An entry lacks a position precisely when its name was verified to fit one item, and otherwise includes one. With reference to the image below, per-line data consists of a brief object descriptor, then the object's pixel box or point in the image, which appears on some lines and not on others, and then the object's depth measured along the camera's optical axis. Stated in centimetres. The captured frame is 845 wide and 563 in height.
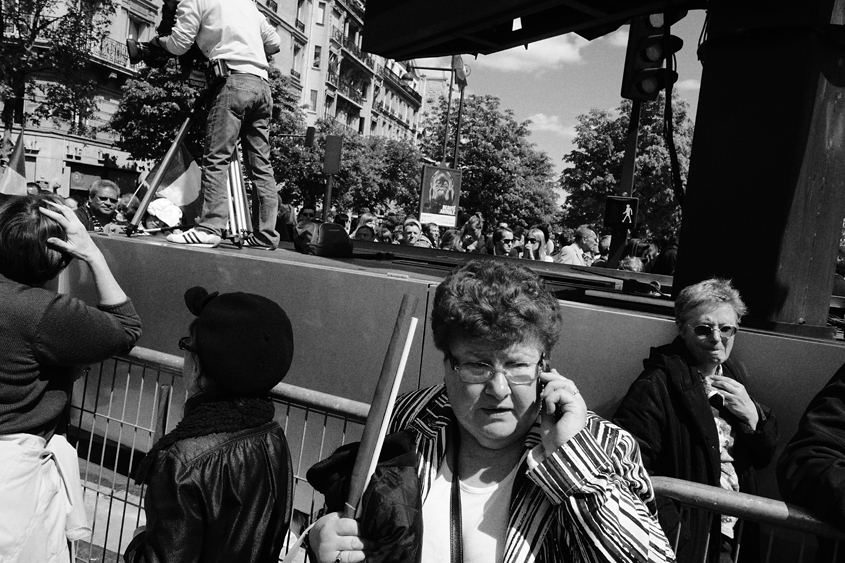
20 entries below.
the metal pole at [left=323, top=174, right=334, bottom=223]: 1390
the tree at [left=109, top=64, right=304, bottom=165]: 3212
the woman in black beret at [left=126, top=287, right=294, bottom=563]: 191
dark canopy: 475
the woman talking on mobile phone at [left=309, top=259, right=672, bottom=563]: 153
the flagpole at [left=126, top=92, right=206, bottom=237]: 555
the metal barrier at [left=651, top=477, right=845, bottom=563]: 219
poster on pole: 1680
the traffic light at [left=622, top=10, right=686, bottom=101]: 924
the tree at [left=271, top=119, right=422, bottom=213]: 4372
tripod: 561
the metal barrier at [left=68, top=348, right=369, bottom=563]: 302
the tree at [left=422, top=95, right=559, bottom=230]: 4744
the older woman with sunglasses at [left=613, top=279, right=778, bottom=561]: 276
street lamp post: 2146
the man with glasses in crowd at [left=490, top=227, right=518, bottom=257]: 1128
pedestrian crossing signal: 1006
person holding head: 252
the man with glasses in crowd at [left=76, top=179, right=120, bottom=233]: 670
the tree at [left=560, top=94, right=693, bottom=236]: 4241
